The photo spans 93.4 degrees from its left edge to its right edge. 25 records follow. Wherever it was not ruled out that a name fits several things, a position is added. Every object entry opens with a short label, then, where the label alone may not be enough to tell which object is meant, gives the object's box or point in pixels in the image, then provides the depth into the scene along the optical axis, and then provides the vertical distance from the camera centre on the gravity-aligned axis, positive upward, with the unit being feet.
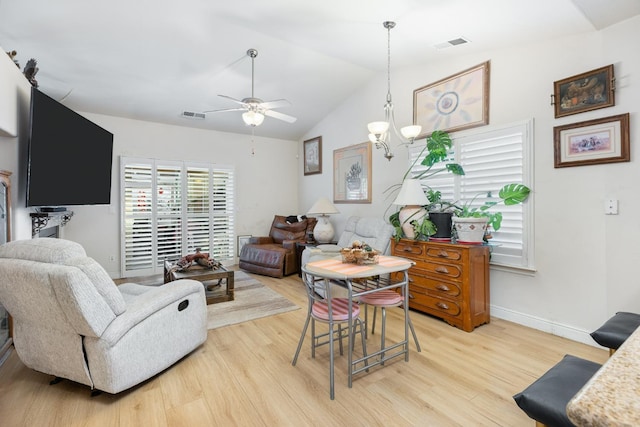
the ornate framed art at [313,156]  19.58 +4.02
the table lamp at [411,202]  11.01 +0.46
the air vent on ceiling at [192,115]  16.35 +5.58
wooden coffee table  11.64 -2.42
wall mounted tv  8.32 +1.96
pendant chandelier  9.83 +2.93
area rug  10.75 -3.60
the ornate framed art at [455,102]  10.85 +4.42
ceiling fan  10.61 +3.86
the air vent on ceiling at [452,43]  10.11 +5.94
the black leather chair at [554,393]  3.55 -2.28
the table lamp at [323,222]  16.47 -0.37
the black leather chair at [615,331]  5.59 -2.26
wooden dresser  9.60 -2.28
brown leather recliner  16.60 -1.94
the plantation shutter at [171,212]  16.48 +0.24
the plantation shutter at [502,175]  9.76 +1.39
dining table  6.65 -1.31
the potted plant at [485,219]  9.75 -0.15
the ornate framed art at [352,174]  15.89 +2.30
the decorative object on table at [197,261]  12.30 -1.88
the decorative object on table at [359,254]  7.57 -1.00
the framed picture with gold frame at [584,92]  8.13 +3.45
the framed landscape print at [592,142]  7.93 +2.01
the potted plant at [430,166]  10.82 +1.91
